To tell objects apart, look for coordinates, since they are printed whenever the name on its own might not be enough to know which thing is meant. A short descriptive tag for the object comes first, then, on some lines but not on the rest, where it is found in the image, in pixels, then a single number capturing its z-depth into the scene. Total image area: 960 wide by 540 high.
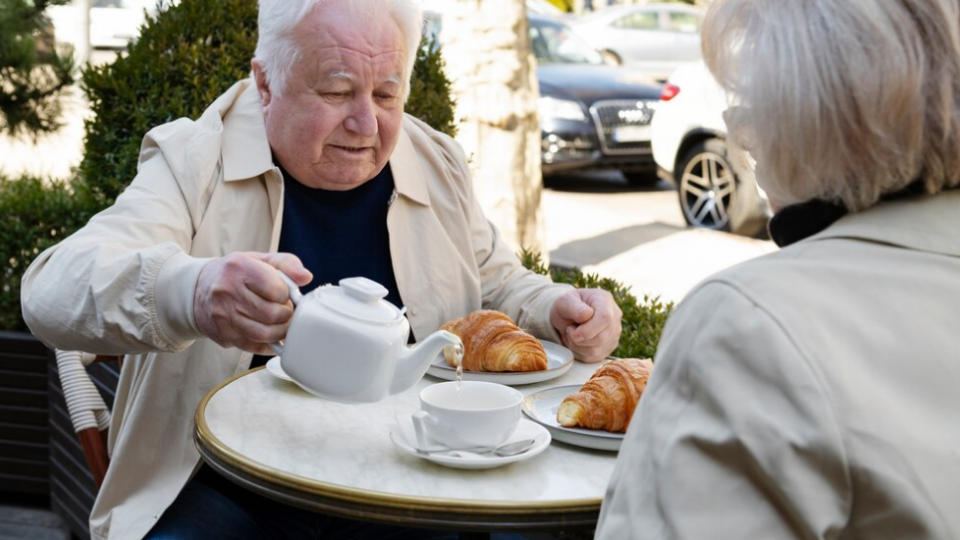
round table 1.71
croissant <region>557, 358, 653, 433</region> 1.95
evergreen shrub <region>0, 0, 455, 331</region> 3.65
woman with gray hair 1.21
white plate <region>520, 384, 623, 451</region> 1.93
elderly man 2.15
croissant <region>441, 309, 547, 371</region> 2.31
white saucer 1.80
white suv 8.93
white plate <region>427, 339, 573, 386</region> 2.30
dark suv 11.38
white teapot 1.77
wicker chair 2.71
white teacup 1.81
